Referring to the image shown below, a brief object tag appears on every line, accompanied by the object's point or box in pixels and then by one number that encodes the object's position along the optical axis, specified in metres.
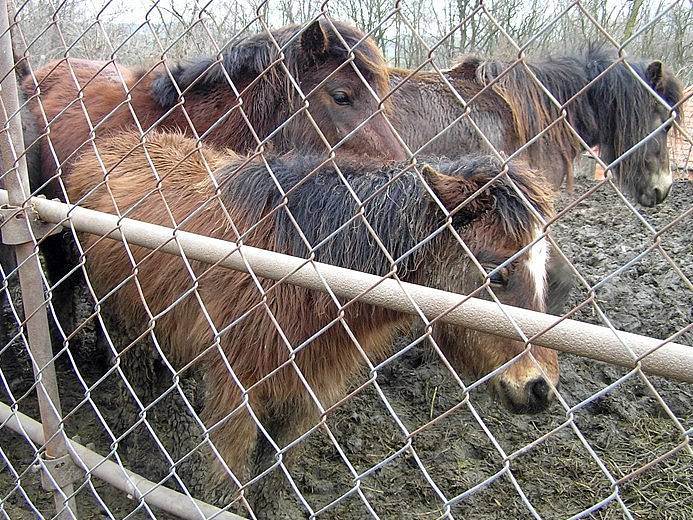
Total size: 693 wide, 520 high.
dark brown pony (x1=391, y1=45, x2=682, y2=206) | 4.93
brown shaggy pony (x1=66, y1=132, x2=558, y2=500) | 2.22
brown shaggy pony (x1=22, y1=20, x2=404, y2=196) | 3.86
